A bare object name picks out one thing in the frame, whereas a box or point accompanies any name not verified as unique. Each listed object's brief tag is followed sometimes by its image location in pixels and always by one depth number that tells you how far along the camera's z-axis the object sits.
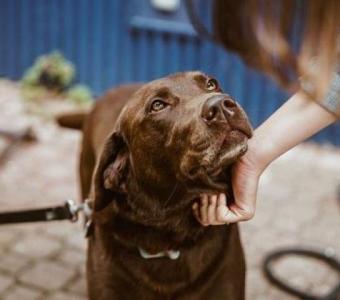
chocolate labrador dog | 2.46
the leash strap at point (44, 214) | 2.83
